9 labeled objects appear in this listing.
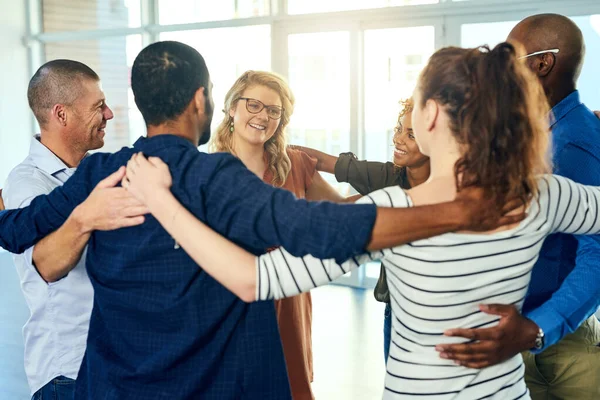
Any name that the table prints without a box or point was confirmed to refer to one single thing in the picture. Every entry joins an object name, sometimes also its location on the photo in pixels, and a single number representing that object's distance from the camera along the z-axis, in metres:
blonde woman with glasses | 2.87
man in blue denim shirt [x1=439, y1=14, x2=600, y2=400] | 1.65
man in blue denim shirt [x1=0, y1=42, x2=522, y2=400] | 1.27
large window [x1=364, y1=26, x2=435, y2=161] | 6.46
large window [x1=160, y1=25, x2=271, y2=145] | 7.49
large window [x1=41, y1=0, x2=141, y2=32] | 8.79
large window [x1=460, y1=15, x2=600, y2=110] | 5.54
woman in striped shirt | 1.29
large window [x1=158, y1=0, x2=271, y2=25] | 7.46
